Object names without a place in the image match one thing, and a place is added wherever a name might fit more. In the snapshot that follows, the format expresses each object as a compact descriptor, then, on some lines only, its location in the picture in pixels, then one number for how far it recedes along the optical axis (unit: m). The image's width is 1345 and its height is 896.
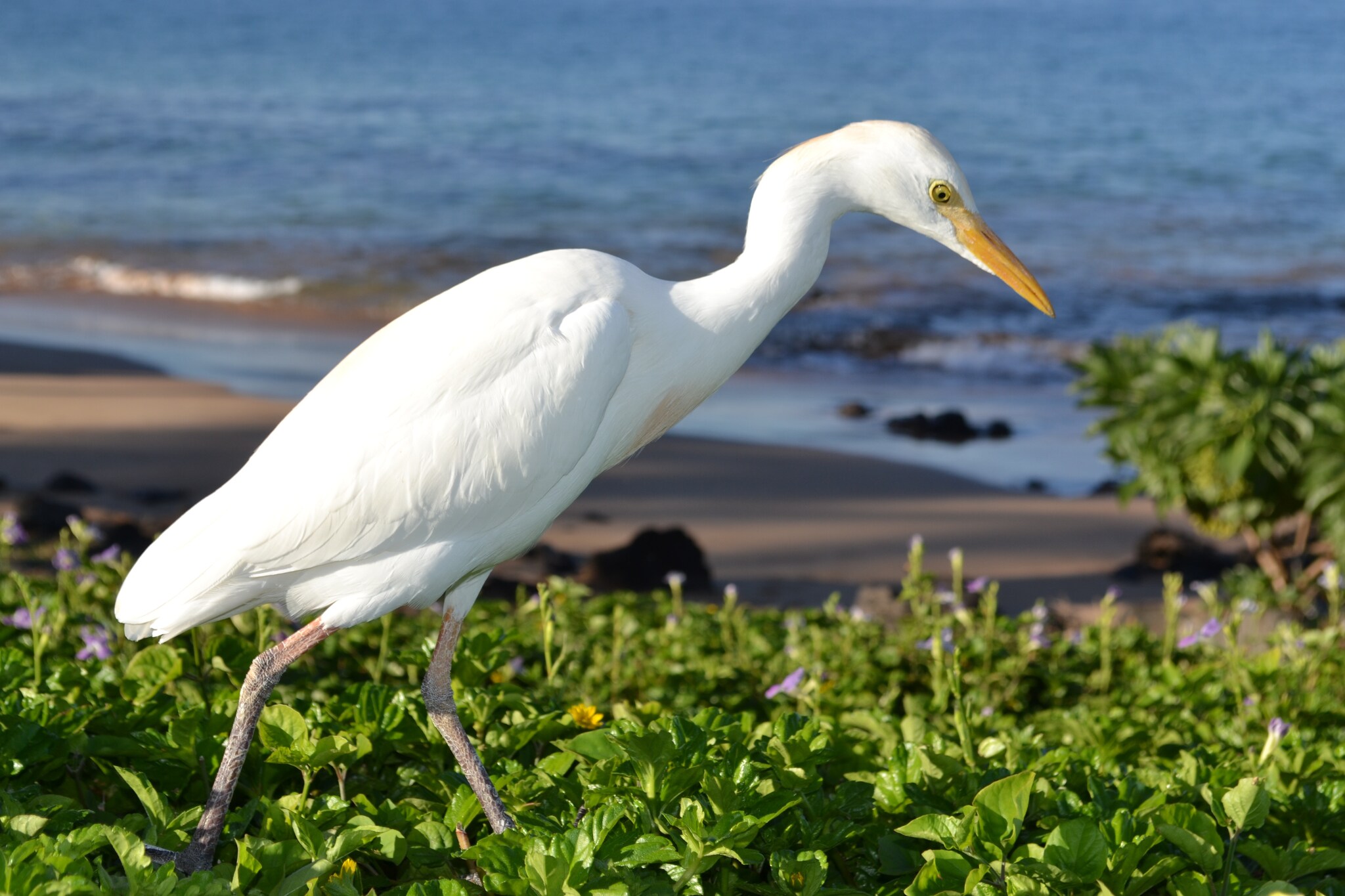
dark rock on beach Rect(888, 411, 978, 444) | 9.81
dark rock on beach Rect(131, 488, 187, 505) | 7.58
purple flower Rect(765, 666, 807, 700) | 2.86
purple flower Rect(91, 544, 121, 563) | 3.69
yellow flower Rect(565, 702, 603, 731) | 2.70
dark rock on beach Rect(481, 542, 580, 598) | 6.33
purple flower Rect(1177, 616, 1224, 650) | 3.34
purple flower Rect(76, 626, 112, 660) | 3.11
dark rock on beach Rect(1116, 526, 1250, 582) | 6.86
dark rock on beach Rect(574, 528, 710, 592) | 6.25
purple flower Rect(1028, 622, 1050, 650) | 3.68
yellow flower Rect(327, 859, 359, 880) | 2.01
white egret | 2.30
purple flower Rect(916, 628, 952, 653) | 3.65
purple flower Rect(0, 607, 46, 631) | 3.30
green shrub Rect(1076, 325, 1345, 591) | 5.53
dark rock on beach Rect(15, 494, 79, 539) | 6.24
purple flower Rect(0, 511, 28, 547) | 3.74
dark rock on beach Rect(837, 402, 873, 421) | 10.50
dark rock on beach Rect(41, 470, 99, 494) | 7.52
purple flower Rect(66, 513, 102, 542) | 3.64
